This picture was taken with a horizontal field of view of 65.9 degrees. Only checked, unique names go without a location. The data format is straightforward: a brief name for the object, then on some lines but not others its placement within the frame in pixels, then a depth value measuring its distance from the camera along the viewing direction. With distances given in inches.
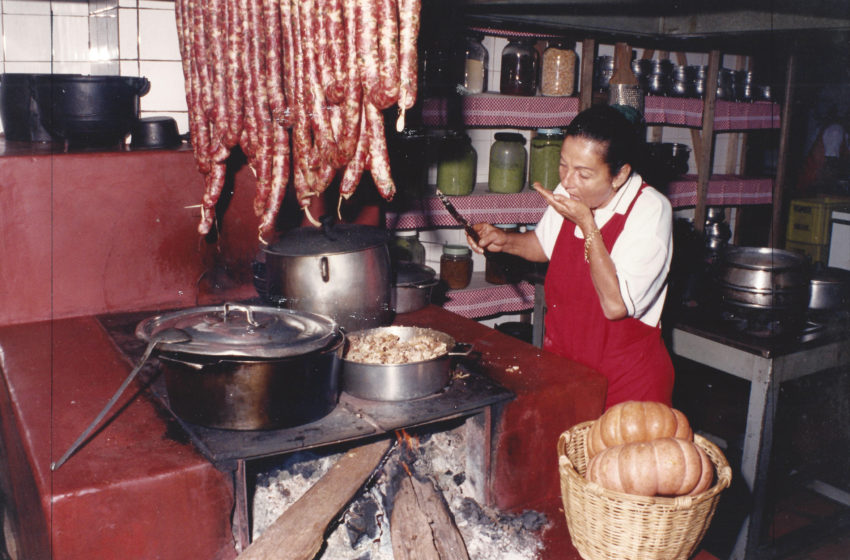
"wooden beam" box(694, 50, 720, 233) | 206.2
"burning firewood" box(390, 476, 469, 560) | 75.0
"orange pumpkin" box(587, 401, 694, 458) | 71.7
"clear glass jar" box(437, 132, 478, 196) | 173.8
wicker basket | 64.4
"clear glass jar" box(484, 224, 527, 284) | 188.9
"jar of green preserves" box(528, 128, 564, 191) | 182.5
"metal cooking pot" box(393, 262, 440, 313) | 115.3
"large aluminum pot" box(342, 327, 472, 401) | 77.7
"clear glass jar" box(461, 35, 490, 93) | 171.0
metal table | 118.1
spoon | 65.2
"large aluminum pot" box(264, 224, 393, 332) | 89.9
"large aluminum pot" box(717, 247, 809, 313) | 126.6
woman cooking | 100.3
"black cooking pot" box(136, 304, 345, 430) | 66.4
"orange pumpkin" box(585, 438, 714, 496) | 65.2
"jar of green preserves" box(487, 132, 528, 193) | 184.9
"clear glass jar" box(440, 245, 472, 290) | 179.3
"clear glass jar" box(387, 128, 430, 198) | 170.2
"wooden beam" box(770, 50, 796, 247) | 210.7
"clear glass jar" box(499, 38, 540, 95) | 180.9
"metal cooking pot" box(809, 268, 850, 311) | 135.0
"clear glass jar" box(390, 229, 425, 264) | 171.5
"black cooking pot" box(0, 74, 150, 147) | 111.0
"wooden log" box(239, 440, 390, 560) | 69.0
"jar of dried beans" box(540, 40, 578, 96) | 183.9
